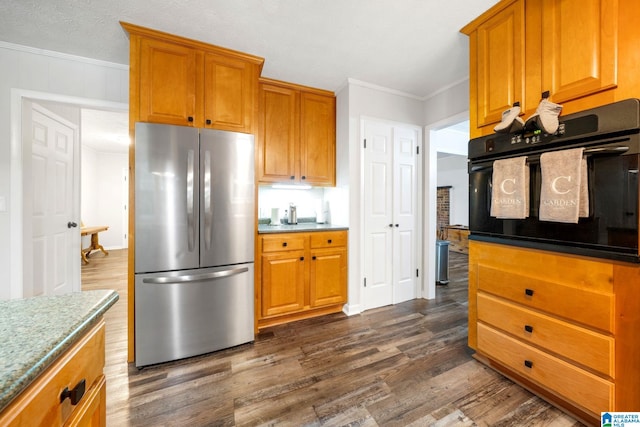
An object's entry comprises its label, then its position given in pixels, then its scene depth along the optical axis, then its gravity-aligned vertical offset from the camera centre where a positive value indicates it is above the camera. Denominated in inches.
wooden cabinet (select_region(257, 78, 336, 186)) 106.3 +34.9
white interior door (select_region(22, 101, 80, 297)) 88.7 +3.4
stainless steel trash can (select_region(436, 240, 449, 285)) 145.6 -29.5
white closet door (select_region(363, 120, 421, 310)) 111.6 -0.6
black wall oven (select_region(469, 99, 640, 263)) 45.4 +6.3
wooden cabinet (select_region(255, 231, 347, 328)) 93.9 -25.4
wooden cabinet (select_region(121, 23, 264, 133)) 73.2 +41.1
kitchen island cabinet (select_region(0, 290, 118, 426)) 17.5 -11.9
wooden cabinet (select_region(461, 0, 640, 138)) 48.0 +35.8
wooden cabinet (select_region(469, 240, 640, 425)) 46.8 -24.6
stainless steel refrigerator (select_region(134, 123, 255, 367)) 72.2 -8.9
